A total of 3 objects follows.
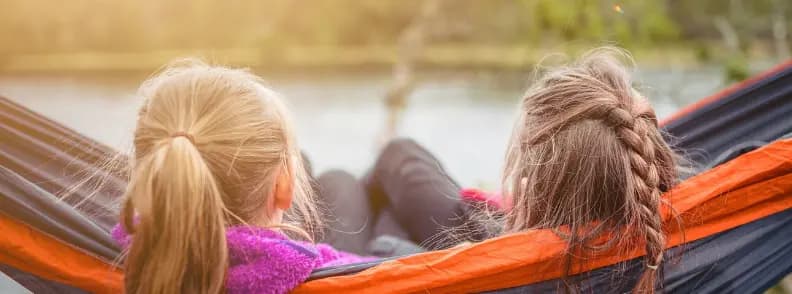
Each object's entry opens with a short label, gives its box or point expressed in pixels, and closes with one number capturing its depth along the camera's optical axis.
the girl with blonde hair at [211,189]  1.01
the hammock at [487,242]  1.12
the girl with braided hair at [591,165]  1.13
